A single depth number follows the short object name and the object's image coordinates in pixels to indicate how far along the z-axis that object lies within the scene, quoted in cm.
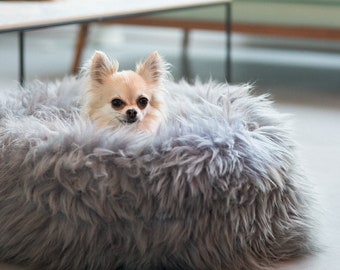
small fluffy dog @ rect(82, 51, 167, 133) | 146
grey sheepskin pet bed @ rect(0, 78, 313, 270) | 129
